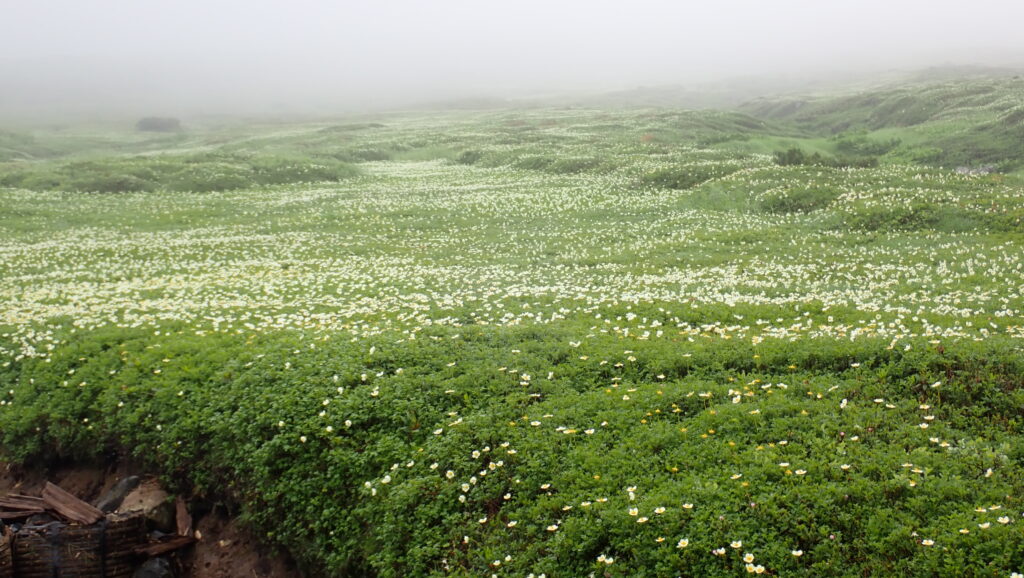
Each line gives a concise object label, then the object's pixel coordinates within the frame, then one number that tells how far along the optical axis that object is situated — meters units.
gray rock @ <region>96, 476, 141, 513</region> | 12.38
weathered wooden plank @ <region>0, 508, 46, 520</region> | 11.69
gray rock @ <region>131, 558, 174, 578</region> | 10.95
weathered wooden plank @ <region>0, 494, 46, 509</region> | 12.08
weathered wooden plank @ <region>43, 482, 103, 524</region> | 11.55
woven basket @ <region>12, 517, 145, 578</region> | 10.67
